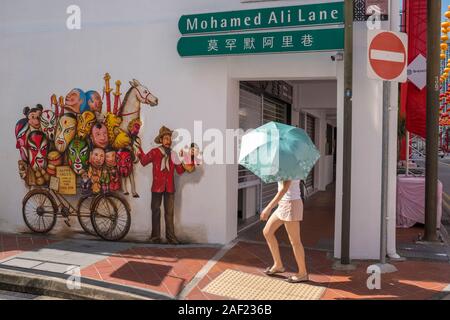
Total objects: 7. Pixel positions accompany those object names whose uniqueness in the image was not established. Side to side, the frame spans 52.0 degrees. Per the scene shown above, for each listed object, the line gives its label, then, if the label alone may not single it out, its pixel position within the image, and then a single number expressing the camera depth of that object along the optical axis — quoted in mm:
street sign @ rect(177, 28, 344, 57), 6195
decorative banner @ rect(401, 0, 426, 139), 9523
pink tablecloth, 8969
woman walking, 5359
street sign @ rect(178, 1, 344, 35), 6215
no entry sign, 5383
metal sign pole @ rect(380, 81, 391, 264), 5652
